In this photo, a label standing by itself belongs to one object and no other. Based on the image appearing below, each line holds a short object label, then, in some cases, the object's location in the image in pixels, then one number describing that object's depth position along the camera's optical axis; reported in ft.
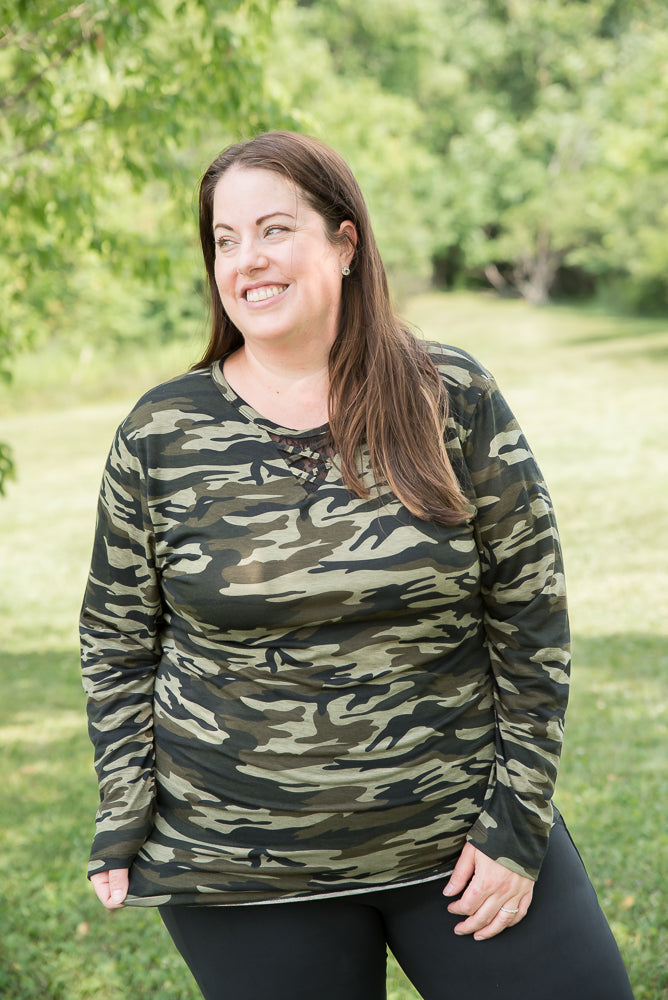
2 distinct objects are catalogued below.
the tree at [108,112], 17.63
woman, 6.06
